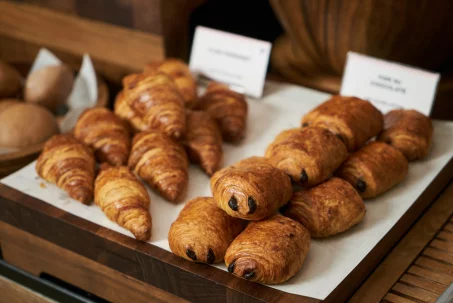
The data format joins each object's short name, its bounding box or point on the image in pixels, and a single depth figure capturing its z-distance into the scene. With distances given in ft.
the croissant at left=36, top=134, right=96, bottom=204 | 3.62
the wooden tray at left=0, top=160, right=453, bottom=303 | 3.01
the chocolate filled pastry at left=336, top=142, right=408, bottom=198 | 3.54
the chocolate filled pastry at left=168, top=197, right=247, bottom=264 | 3.05
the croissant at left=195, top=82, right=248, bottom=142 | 4.22
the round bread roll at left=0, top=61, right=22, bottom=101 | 4.83
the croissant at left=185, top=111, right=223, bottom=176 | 3.88
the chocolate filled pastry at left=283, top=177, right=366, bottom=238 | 3.25
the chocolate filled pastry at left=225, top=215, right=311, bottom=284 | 2.89
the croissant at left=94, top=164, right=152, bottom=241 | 3.29
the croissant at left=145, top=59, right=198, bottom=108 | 4.49
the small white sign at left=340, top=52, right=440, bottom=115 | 4.24
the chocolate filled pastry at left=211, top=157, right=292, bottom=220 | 3.05
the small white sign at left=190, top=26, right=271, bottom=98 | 4.78
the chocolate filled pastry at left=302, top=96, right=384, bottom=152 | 3.76
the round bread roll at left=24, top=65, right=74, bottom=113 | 4.85
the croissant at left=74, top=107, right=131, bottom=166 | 3.90
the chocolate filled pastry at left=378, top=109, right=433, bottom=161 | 3.85
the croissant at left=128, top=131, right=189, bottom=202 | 3.61
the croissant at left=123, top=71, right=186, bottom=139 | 3.90
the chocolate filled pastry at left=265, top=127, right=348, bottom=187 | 3.40
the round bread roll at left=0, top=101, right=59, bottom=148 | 4.31
